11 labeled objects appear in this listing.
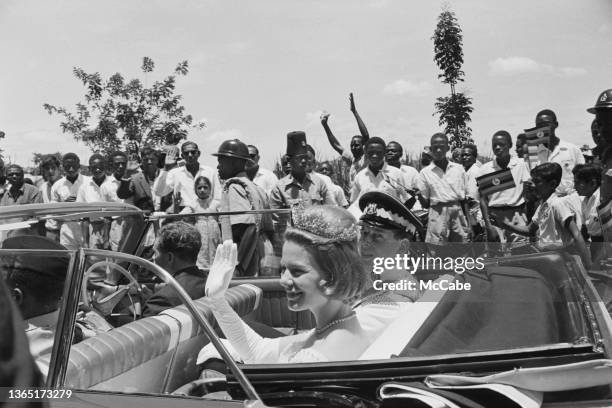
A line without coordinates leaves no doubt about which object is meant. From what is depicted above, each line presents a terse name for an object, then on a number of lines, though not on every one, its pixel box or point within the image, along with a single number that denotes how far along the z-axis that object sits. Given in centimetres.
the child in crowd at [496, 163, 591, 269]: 403
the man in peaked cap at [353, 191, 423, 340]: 211
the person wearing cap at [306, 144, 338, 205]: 566
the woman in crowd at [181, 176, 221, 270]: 273
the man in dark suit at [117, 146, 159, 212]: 586
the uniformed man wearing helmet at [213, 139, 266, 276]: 296
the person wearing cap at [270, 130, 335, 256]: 530
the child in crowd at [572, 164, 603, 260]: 424
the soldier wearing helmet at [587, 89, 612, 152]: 303
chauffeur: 264
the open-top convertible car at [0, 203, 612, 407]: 151
